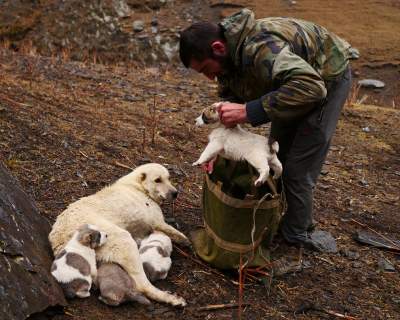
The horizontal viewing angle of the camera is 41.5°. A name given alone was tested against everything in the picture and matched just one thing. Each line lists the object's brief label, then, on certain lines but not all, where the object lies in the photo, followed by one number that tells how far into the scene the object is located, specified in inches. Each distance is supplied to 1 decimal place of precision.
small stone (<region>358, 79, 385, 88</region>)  580.7
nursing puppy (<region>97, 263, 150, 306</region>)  147.4
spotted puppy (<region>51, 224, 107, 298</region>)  146.3
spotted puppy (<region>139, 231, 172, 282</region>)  165.5
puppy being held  161.6
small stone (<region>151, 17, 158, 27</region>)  659.8
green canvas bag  169.2
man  153.9
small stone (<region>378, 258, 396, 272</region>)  202.1
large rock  127.4
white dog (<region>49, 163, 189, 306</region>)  158.2
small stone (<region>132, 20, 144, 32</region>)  642.2
